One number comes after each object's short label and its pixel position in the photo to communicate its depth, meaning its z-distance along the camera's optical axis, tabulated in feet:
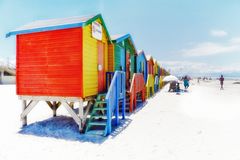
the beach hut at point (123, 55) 32.98
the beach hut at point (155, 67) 89.53
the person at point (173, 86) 79.61
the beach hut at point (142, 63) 54.80
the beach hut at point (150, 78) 55.57
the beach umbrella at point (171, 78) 74.13
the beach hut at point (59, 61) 22.12
